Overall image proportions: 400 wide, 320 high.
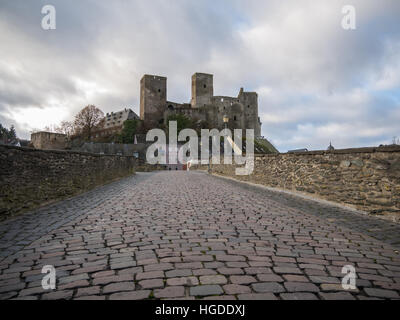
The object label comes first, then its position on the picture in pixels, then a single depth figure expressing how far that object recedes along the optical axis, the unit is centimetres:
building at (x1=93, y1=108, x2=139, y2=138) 6404
